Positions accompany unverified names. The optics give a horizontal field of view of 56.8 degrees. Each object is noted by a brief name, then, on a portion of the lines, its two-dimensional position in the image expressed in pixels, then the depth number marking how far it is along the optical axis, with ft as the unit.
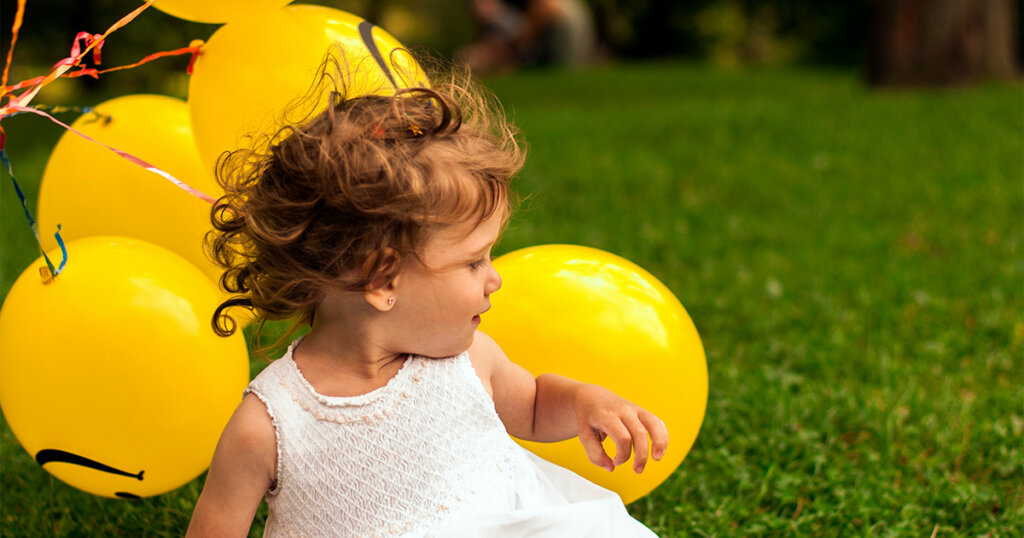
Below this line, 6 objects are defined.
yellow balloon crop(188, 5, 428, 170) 6.39
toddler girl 4.87
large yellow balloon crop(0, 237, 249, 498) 6.10
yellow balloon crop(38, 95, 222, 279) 7.48
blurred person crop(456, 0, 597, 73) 45.68
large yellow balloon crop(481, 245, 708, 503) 6.57
